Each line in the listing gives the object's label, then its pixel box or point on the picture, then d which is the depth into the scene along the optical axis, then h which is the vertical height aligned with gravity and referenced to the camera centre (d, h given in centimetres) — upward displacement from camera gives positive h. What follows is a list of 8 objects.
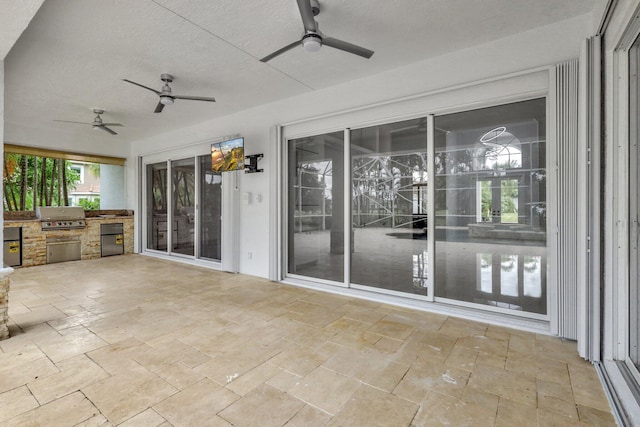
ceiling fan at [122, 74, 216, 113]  403 +155
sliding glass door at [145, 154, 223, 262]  638 +4
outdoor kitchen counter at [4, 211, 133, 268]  623 -52
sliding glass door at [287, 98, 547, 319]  324 +2
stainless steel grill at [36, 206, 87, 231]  650 -12
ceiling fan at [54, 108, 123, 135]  546 +162
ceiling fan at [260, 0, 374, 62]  245 +145
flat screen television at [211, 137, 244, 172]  512 +94
